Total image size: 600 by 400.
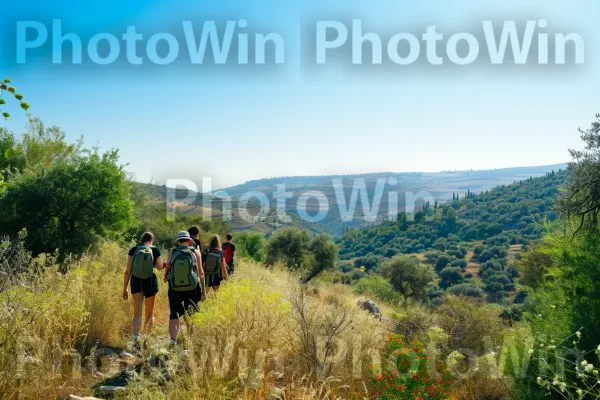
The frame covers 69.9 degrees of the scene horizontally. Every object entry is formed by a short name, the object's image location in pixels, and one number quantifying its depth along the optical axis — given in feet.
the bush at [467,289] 147.74
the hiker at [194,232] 27.40
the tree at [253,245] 111.75
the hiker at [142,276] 22.89
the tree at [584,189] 24.53
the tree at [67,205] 45.24
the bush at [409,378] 17.12
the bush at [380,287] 101.09
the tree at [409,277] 114.62
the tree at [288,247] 110.83
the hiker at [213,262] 29.01
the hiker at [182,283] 21.98
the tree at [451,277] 180.54
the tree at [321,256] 112.57
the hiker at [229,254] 37.91
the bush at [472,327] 30.09
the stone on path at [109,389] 16.34
